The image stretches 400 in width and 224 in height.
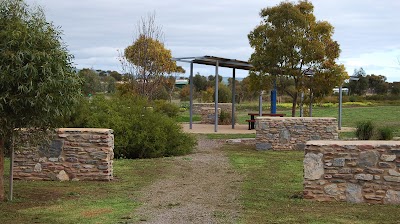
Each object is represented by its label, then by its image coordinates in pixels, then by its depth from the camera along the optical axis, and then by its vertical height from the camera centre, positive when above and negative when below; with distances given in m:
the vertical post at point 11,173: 9.89 -1.33
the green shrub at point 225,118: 30.53 -1.29
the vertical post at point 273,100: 24.81 -0.33
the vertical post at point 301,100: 25.52 -0.34
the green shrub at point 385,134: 20.20 -1.29
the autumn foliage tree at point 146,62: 30.03 +1.35
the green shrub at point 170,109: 24.88 -0.76
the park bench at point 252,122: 26.26 -1.27
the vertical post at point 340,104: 26.67 -0.51
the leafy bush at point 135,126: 16.08 -0.93
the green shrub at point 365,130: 20.80 -1.22
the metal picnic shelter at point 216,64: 23.96 +1.10
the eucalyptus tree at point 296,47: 23.52 +1.68
